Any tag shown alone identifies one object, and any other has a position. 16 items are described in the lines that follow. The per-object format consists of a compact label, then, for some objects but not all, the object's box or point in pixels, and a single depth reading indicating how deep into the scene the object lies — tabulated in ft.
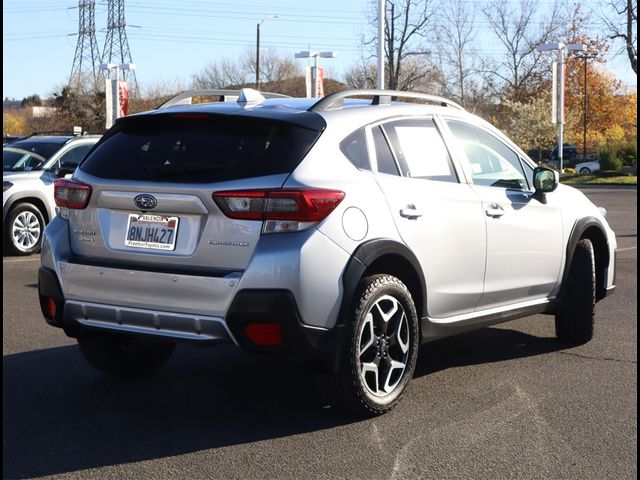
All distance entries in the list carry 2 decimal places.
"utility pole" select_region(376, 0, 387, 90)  101.65
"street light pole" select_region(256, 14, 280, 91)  177.47
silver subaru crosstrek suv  16.39
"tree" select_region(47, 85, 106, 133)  209.19
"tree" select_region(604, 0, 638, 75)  180.04
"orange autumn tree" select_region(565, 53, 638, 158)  249.96
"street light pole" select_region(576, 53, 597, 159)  204.23
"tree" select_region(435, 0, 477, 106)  206.69
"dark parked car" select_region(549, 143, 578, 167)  196.28
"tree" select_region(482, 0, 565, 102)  228.22
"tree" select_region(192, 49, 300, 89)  252.01
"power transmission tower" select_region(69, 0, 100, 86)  220.43
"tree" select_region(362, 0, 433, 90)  182.50
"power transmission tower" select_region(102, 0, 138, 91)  214.69
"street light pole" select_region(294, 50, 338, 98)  126.15
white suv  45.06
